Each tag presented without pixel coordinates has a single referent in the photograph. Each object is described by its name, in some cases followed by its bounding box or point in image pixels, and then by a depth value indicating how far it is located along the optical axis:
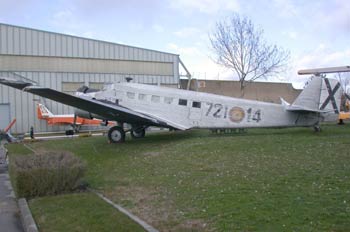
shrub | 8.65
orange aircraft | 35.44
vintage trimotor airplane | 19.58
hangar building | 36.31
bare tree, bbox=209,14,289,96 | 39.94
